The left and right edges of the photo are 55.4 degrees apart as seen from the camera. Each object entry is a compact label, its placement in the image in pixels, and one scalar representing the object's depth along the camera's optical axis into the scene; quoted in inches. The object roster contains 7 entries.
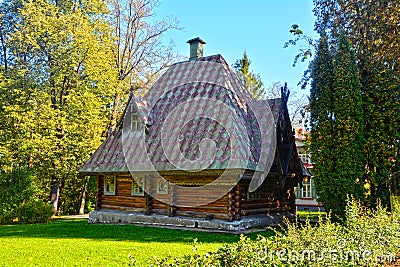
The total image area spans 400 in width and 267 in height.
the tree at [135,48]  1001.2
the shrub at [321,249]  217.6
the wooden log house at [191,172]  536.7
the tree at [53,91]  785.6
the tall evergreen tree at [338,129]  555.5
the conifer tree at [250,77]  1100.7
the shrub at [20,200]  684.7
